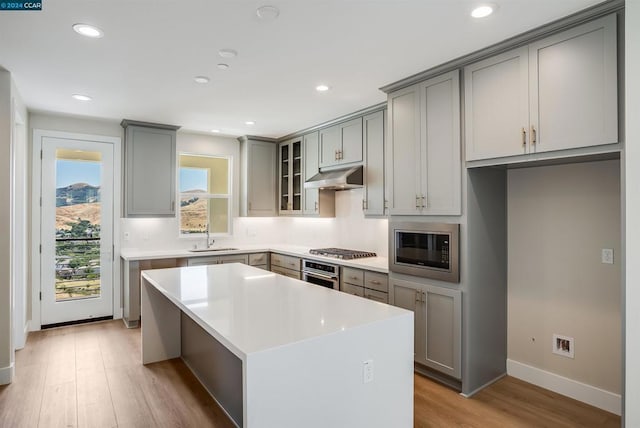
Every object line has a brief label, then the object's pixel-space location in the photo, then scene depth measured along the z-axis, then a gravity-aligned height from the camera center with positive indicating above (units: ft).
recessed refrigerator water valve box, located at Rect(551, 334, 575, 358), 9.21 -3.26
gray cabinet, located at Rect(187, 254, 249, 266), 15.83 -1.87
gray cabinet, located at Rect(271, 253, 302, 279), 15.48 -2.11
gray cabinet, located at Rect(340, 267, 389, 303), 11.47 -2.18
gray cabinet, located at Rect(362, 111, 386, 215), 12.86 +1.92
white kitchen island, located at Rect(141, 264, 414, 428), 4.72 -1.92
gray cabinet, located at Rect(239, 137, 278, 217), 18.12 +2.00
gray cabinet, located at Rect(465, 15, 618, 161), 6.84 +2.54
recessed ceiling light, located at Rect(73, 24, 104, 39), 7.53 +3.88
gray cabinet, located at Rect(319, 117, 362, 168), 13.87 +2.91
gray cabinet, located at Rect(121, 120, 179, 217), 15.38 +2.02
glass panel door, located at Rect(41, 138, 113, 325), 14.52 -0.54
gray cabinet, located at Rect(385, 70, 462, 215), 9.44 +1.88
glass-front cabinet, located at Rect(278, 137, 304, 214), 17.38 +1.98
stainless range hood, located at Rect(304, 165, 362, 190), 13.39 +1.42
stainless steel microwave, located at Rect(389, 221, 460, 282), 9.43 -0.89
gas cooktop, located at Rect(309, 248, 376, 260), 13.48 -1.39
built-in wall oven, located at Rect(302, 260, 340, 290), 13.24 -2.13
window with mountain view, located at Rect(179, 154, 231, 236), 17.75 +1.13
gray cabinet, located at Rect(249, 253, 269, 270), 17.12 -2.03
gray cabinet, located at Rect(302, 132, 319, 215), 16.12 +2.23
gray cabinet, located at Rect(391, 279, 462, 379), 9.42 -2.82
